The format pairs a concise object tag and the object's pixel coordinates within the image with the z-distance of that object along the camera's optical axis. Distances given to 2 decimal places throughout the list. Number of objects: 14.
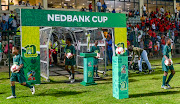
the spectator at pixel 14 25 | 18.55
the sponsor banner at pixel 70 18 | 9.50
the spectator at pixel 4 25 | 18.41
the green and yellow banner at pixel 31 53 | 9.48
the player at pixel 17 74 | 7.12
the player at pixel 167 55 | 7.91
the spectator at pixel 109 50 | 17.14
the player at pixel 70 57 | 10.30
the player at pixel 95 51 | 11.34
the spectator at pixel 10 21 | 18.44
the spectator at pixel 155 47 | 22.55
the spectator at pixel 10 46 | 16.22
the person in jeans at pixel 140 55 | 11.88
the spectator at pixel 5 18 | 19.14
